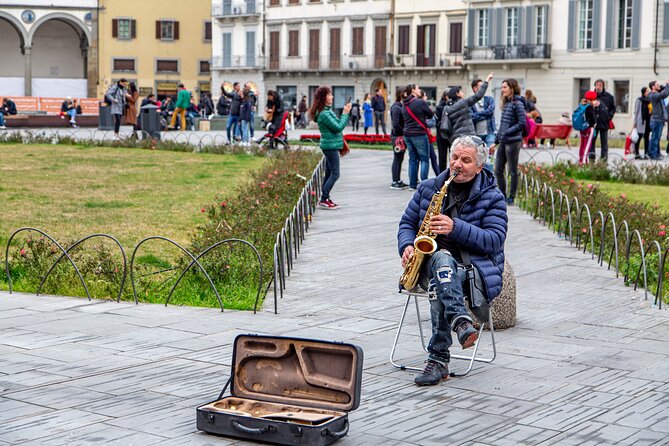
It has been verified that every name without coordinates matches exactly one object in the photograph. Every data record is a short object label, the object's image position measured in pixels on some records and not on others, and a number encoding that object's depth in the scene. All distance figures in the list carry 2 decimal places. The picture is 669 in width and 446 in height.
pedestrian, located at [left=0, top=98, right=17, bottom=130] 50.31
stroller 28.47
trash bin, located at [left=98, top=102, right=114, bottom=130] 40.25
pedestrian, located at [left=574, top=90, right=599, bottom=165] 25.42
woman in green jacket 16.44
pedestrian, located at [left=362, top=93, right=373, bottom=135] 50.52
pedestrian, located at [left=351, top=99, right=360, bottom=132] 52.69
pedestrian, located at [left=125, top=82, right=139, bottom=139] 33.62
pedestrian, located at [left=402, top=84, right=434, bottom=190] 18.11
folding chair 7.13
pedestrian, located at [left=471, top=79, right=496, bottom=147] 18.22
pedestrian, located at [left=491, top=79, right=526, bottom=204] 16.12
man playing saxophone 6.89
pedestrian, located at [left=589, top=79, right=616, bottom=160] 25.30
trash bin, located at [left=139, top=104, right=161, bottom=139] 32.91
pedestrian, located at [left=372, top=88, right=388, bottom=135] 43.28
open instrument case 5.61
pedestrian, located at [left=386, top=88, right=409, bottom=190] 18.58
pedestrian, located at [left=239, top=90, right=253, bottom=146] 31.23
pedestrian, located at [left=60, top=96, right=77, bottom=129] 49.96
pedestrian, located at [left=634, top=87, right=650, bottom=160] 28.06
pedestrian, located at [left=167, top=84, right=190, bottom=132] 41.81
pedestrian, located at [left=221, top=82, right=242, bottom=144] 31.67
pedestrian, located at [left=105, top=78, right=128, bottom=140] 33.84
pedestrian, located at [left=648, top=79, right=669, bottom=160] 27.84
